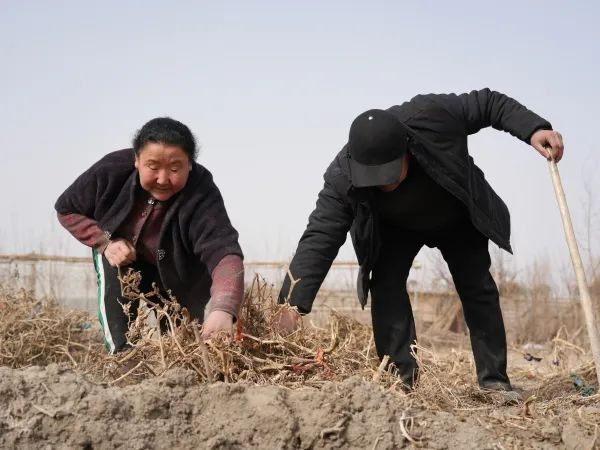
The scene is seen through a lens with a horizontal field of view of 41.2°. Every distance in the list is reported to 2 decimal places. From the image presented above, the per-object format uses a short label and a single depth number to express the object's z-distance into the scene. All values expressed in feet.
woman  11.77
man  11.10
